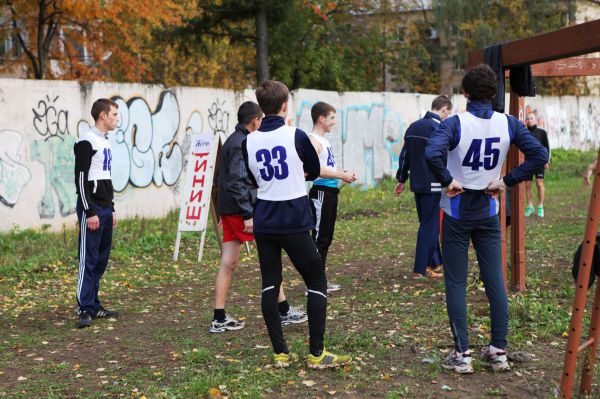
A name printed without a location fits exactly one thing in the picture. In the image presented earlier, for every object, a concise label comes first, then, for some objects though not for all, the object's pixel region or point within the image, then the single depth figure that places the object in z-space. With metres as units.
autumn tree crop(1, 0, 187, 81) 46.62
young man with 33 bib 11.01
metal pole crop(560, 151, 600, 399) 9.05
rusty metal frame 9.16
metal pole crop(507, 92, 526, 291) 15.84
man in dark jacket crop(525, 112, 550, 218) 28.45
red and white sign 22.20
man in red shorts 13.80
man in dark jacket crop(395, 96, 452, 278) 17.87
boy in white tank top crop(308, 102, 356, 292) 14.95
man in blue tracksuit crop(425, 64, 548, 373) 10.60
